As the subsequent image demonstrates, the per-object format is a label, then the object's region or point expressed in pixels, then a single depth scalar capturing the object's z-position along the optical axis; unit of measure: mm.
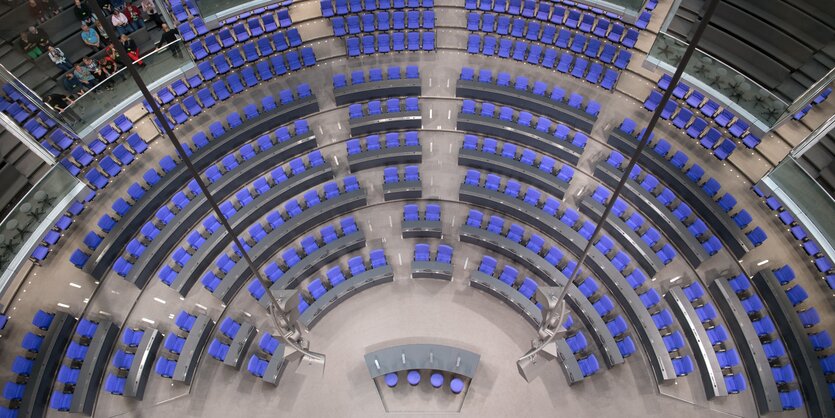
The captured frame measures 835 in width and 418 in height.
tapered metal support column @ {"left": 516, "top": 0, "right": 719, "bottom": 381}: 6977
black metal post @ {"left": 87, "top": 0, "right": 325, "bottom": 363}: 4957
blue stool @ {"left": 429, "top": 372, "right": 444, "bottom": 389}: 14328
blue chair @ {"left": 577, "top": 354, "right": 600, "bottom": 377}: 14430
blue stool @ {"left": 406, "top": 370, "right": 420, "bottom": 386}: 14313
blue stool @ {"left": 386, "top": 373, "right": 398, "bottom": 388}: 14438
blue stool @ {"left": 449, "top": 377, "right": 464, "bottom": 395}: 14297
